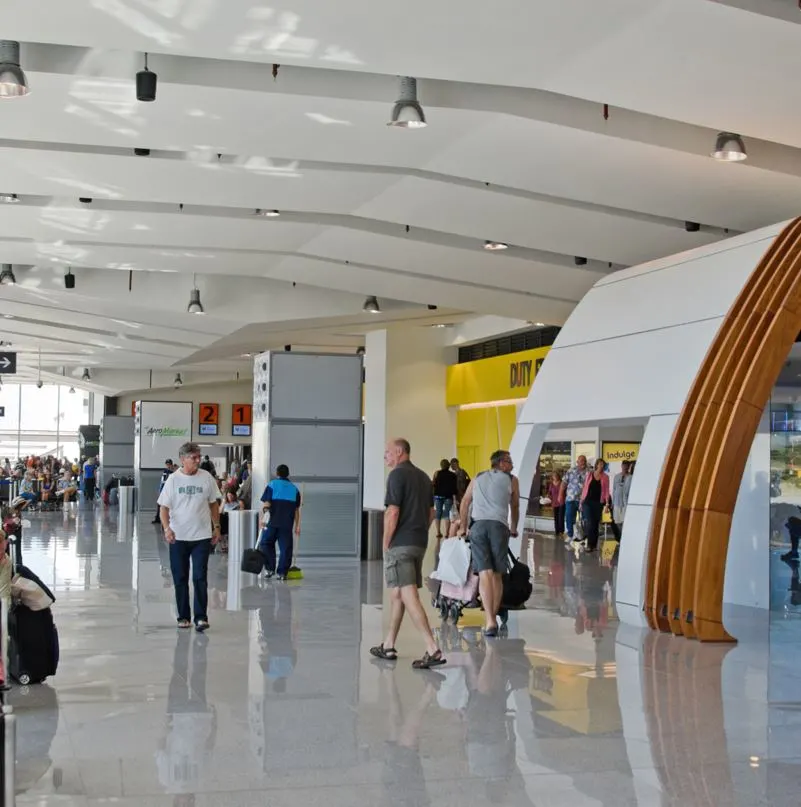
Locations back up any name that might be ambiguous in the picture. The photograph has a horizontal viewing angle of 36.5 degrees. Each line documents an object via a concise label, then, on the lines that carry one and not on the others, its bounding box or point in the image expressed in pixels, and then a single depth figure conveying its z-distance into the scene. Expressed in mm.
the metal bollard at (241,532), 18641
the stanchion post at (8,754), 4062
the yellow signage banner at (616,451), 25734
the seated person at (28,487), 31995
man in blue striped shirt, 15773
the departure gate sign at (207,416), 43094
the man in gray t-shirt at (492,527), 10883
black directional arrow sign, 29828
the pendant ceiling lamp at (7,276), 18381
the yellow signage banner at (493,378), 24688
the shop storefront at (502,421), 25234
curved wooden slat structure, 11078
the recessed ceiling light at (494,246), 14547
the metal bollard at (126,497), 32406
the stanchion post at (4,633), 7347
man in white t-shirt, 10734
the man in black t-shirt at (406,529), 9094
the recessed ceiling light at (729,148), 9531
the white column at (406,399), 24812
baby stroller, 11484
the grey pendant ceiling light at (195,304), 19109
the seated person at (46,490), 35062
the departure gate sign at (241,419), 45312
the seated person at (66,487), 36656
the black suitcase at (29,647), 8102
